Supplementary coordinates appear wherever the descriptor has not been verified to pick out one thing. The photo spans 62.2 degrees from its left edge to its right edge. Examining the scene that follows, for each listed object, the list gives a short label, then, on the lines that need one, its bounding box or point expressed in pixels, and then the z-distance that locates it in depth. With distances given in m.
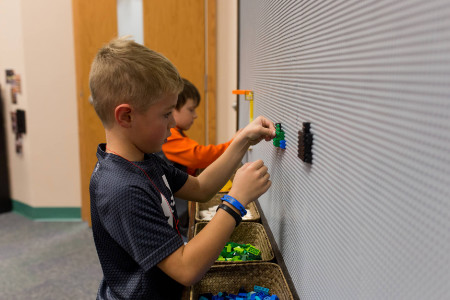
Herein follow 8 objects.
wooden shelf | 0.82
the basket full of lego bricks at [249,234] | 1.13
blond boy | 0.67
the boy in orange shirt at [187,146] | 1.69
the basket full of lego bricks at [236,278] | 0.90
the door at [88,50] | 2.65
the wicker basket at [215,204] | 1.24
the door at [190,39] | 2.67
